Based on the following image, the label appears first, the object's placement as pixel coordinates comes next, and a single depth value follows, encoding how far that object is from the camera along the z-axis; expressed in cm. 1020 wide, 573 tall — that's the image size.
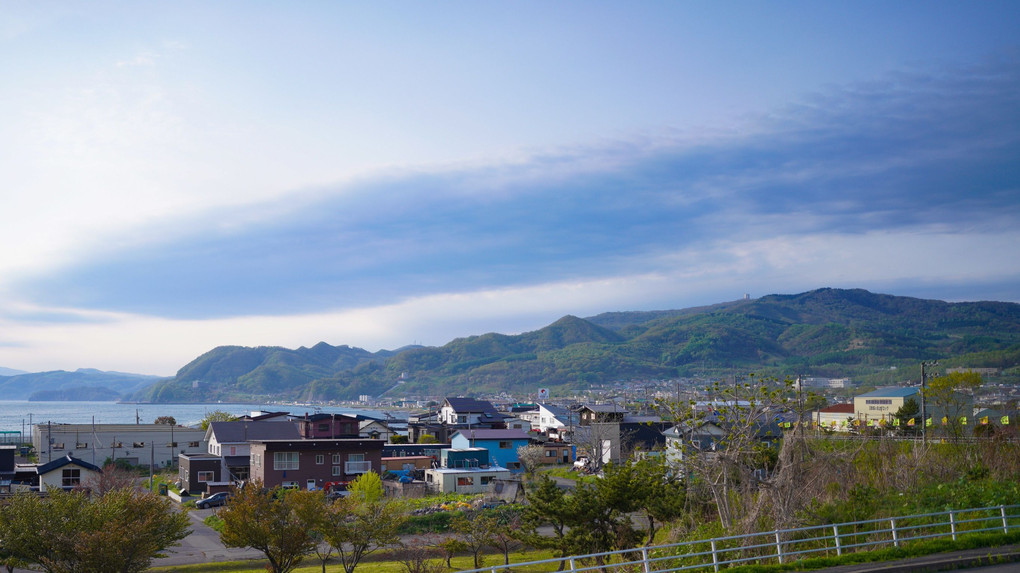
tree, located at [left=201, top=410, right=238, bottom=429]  7590
